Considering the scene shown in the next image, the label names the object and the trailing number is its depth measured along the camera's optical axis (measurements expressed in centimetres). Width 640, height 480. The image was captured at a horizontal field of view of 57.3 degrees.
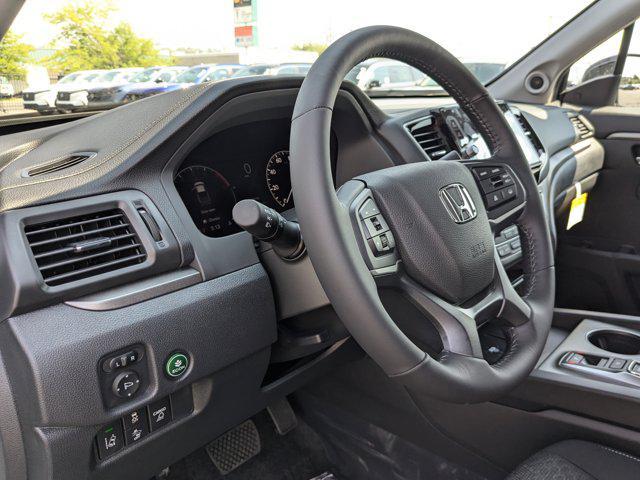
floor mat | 176
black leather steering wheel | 90
